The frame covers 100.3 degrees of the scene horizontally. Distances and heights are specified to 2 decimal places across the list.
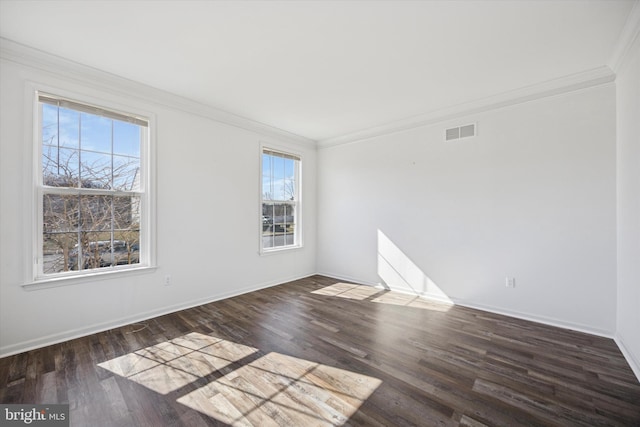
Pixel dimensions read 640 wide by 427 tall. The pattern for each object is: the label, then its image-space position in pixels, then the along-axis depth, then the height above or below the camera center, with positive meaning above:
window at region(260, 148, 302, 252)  4.62 +0.24
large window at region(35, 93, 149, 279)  2.60 +0.26
